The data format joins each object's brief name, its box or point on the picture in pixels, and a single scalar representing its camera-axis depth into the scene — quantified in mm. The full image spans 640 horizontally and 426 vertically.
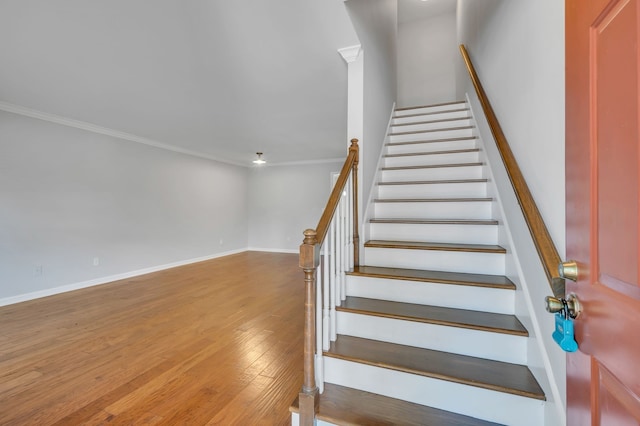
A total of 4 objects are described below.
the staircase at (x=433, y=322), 1302
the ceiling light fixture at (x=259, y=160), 6100
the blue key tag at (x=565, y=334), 665
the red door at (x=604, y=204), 499
